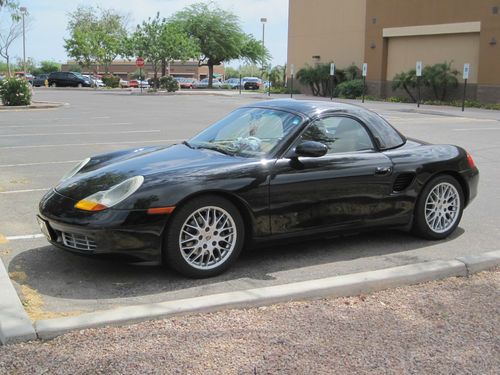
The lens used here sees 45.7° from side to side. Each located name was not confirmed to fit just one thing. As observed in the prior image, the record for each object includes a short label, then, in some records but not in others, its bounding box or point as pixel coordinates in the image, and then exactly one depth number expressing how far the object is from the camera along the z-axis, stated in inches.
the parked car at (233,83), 2475.6
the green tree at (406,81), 1333.5
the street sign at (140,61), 1775.1
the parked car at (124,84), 2408.2
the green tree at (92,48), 2349.8
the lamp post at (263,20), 2504.6
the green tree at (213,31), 2306.8
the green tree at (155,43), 1765.5
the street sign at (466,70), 1047.0
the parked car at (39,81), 2373.4
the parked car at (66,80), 2175.2
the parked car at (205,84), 2466.8
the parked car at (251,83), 2315.1
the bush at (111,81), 2169.0
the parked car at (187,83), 2443.4
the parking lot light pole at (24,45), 2090.3
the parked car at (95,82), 2198.6
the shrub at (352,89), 1489.9
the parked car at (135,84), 2485.9
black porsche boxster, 176.9
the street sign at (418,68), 1164.5
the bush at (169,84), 1791.3
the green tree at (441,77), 1268.5
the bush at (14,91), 963.3
